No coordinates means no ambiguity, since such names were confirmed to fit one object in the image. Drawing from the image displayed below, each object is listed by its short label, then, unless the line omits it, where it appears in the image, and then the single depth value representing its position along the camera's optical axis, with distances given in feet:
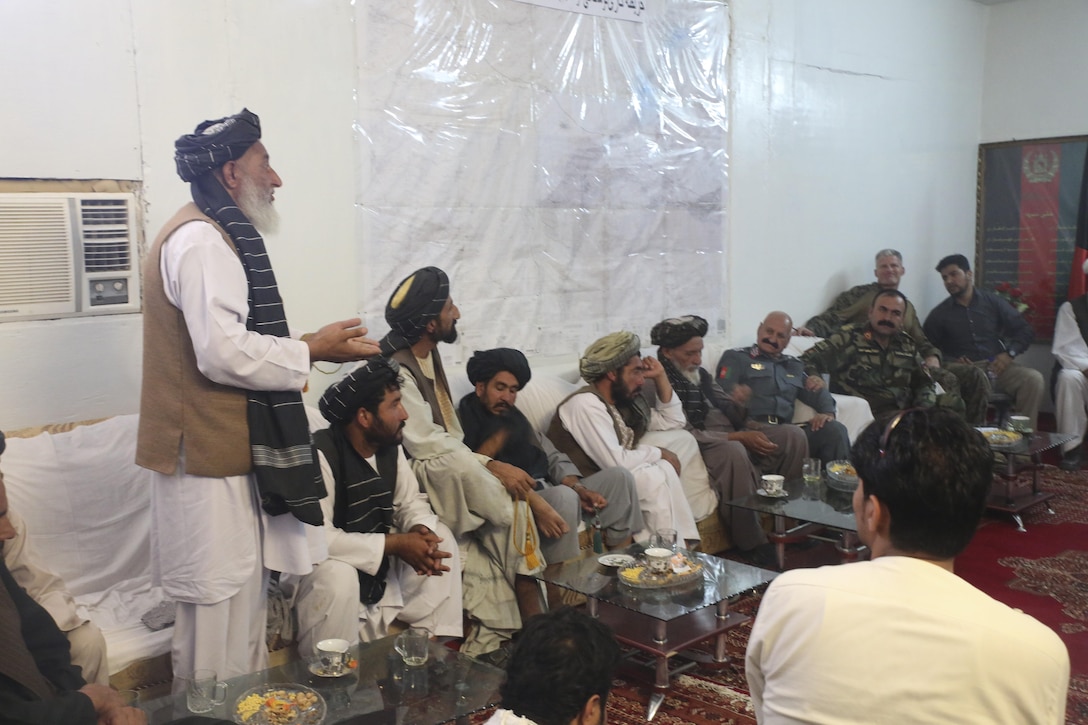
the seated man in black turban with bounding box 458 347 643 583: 12.68
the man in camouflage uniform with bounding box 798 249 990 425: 19.48
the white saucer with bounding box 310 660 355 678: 7.95
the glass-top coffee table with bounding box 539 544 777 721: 10.01
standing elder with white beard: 7.93
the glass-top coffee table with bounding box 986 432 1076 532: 16.26
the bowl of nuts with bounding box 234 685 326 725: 7.13
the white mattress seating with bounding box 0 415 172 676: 9.66
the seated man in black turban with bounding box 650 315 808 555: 14.84
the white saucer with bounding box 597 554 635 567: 10.85
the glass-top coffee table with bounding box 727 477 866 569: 12.46
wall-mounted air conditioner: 10.34
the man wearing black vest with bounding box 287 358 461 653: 10.06
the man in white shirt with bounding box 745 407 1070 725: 4.00
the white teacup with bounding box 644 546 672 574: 10.45
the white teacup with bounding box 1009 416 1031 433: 17.16
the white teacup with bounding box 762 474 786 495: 13.64
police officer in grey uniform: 16.29
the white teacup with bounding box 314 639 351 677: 7.97
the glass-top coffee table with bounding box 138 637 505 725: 7.39
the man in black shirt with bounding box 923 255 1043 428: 21.78
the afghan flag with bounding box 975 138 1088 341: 24.76
